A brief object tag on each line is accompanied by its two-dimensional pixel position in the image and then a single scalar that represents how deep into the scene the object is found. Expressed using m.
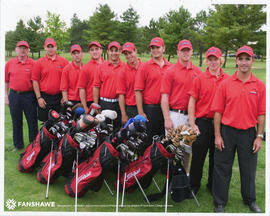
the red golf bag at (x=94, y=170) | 3.13
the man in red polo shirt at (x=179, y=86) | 3.46
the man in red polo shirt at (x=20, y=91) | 4.60
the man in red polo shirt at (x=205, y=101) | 3.21
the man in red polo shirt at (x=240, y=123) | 2.94
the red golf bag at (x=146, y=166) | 3.09
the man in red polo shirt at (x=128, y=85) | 3.95
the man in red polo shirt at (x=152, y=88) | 3.74
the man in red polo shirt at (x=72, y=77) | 4.54
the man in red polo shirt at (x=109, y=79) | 4.12
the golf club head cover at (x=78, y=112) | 3.86
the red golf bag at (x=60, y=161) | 3.34
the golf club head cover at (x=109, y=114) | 3.26
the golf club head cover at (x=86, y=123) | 3.01
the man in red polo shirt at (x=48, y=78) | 4.59
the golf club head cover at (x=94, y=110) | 3.43
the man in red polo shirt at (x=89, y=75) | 4.41
